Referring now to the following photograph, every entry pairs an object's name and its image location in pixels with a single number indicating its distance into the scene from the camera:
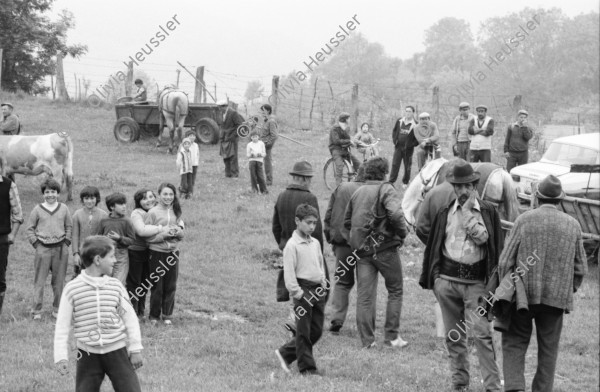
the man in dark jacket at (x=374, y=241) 9.09
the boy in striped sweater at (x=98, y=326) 5.98
